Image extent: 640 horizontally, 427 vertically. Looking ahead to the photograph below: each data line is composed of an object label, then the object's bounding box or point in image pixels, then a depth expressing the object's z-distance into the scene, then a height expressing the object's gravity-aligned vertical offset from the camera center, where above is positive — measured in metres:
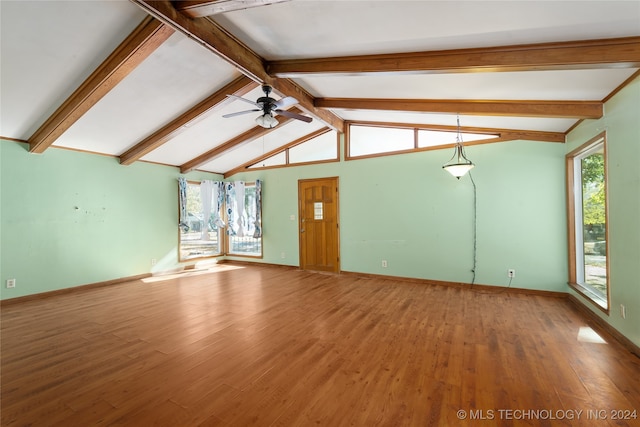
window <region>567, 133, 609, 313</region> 3.11 -0.13
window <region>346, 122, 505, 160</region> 4.59 +1.38
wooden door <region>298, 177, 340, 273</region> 5.72 -0.22
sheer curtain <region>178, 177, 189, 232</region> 6.12 +0.35
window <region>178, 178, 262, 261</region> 6.54 -0.10
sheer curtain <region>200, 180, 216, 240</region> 6.68 +0.32
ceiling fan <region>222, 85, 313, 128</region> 3.18 +1.32
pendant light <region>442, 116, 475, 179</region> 3.76 +0.85
